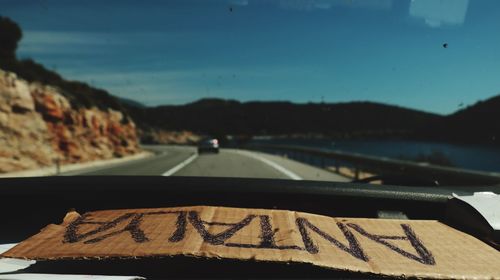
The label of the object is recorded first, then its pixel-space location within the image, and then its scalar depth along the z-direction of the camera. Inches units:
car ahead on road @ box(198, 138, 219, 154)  1745.8
